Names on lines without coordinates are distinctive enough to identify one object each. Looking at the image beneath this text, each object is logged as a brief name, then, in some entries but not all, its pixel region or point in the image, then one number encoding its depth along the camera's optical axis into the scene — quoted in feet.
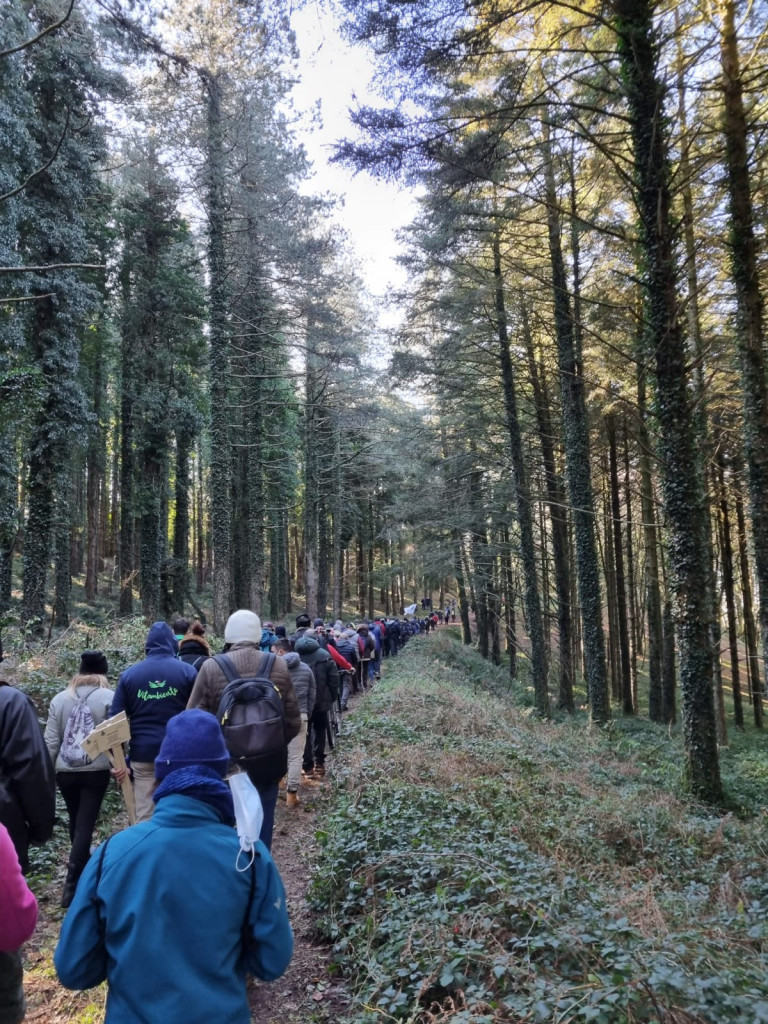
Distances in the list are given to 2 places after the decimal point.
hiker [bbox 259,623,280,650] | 31.74
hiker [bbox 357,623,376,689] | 59.77
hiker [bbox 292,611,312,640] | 33.30
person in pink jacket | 8.07
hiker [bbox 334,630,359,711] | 47.26
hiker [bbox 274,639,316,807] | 25.38
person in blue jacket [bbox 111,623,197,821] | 17.31
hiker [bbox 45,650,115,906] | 16.30
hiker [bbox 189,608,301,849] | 15.52
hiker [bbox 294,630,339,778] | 29.96
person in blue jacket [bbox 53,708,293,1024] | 6.54
